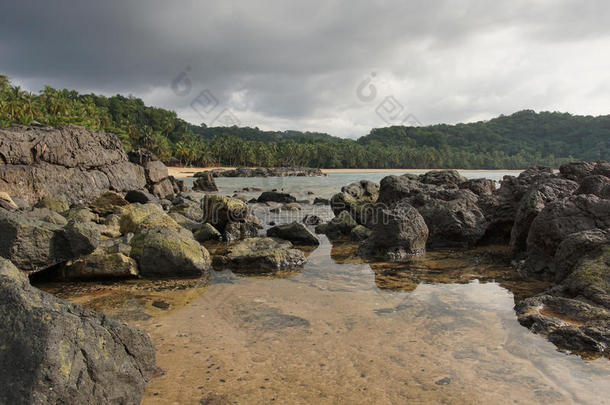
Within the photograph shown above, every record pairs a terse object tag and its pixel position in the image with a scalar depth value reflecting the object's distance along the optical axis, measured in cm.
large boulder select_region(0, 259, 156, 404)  312
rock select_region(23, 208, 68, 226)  1123
